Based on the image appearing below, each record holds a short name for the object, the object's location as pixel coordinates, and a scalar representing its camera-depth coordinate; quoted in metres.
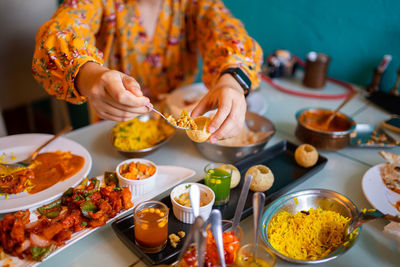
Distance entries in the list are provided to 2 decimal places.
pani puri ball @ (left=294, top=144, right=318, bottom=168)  1.48
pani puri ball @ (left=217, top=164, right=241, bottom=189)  1.32
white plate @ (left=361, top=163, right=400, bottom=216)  1.24
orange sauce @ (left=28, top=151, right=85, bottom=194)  1.27
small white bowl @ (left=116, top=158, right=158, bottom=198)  1.24
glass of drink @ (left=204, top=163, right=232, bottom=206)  1.22
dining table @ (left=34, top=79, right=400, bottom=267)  1.05
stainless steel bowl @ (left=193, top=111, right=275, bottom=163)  1.47
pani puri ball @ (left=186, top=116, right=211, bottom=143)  1.28
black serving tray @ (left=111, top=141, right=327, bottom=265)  1.02
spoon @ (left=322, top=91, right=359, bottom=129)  1.77
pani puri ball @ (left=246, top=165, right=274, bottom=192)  1.29
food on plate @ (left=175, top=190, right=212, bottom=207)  1.15
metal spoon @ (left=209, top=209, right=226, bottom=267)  0.83
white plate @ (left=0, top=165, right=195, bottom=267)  0.94
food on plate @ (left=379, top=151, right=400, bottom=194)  1.36
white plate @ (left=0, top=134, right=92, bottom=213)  1.14
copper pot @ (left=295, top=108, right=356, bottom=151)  1.59
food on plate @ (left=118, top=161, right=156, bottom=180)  1.27
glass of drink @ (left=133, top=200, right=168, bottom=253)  0.99
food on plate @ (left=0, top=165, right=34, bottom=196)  1.19
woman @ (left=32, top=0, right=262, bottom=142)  1.23
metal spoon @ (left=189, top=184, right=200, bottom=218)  0.95
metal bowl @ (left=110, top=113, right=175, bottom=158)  1.46
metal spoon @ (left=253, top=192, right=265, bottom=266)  0.91
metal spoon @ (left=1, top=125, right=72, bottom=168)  1.35
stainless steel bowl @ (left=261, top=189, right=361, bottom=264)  1.15
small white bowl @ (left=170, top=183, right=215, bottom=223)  1.12
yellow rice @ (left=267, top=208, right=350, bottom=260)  1.03
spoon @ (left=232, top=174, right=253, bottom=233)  1.02
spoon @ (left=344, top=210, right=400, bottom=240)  1.08
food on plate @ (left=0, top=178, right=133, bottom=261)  0.95
